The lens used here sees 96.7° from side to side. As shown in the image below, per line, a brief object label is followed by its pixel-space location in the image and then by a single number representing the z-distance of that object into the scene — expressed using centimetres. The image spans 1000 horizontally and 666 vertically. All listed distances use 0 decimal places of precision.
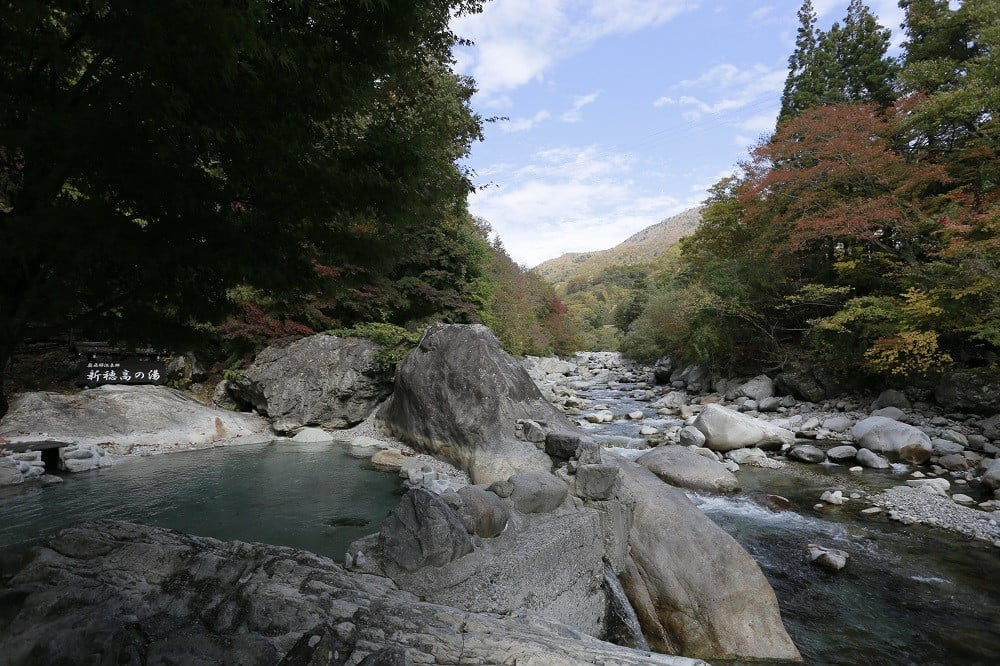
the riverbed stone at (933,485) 729
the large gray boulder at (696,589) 408
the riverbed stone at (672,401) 1598
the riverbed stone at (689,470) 786
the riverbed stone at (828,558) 536
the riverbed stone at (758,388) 1522
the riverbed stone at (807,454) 939
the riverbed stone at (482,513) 362
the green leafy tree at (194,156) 176
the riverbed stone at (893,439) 881
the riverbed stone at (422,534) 316
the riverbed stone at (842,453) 932
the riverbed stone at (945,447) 879
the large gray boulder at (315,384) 1175
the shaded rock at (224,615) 214
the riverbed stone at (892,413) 1082
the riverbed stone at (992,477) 718
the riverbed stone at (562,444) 592
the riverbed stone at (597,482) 472
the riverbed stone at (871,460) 874
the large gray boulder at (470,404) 766
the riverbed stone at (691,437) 1041
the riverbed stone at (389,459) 880
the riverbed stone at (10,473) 698
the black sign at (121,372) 1052
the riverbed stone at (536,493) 427
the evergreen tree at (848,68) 1767
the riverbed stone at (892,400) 1140
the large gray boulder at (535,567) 312
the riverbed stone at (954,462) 829
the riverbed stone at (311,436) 1085
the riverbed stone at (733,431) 1012
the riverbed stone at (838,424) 1131
